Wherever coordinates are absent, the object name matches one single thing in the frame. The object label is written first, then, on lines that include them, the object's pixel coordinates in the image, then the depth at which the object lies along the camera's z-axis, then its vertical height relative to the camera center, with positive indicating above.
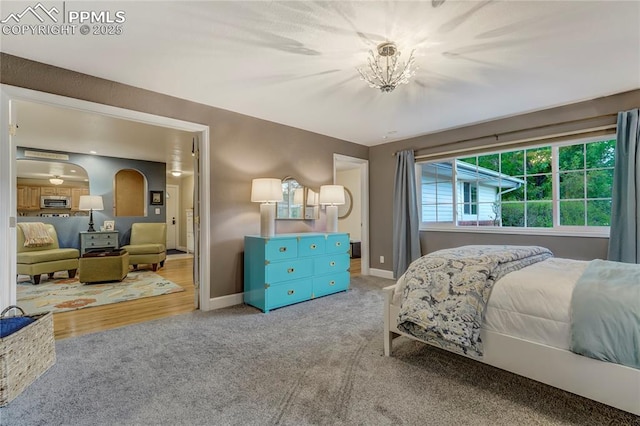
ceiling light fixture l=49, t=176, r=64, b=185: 5.66 +0.68
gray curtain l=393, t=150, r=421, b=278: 4.54 -0.05
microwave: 5.59 +0.25
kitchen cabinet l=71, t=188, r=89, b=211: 5.77 +0.39
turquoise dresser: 3.25 -0.66
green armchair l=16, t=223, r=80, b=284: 4.50 -0.72
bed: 1.37 -0.70
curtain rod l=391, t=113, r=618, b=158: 3.12 +1.03
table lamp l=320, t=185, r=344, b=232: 4.26 +0.20
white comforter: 1.54 -0.53
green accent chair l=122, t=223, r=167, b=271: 5.61 -0.62
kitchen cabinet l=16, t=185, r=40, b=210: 5.41 +0.32
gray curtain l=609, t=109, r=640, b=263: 2.85 +0.18
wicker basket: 1.66 -0.90
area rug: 3.55 -1.10
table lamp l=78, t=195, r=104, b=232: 5.57 +0.21
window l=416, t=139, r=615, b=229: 3.29 +0.33
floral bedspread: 1.74 -0.52
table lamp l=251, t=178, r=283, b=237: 3.45 +0.19
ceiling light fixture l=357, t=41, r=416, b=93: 2.20 +1.20
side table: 5.51 -0.50
